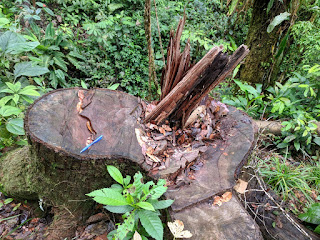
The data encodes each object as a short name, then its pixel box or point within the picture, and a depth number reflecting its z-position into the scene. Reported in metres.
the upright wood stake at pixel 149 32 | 2.85
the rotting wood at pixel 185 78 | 1.70
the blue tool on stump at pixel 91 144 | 1.70
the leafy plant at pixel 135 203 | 1.38
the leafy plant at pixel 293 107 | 3.03
